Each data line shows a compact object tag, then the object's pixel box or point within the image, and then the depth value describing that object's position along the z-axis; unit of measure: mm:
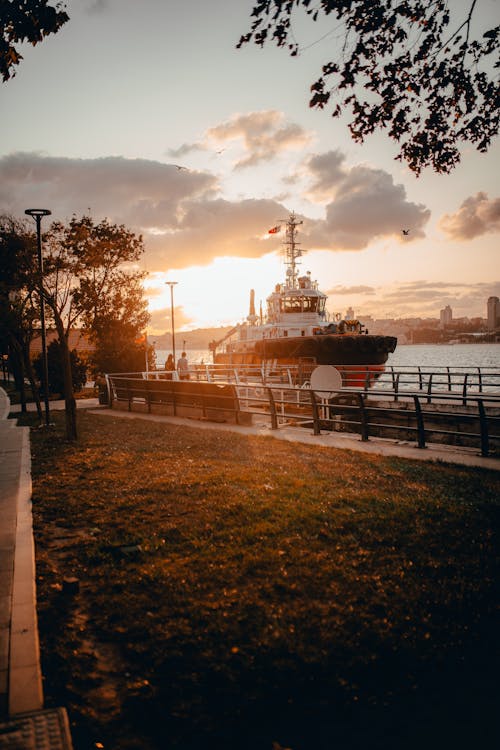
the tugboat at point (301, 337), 31203
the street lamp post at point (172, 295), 35594
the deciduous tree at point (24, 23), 4746
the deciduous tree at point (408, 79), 5105
